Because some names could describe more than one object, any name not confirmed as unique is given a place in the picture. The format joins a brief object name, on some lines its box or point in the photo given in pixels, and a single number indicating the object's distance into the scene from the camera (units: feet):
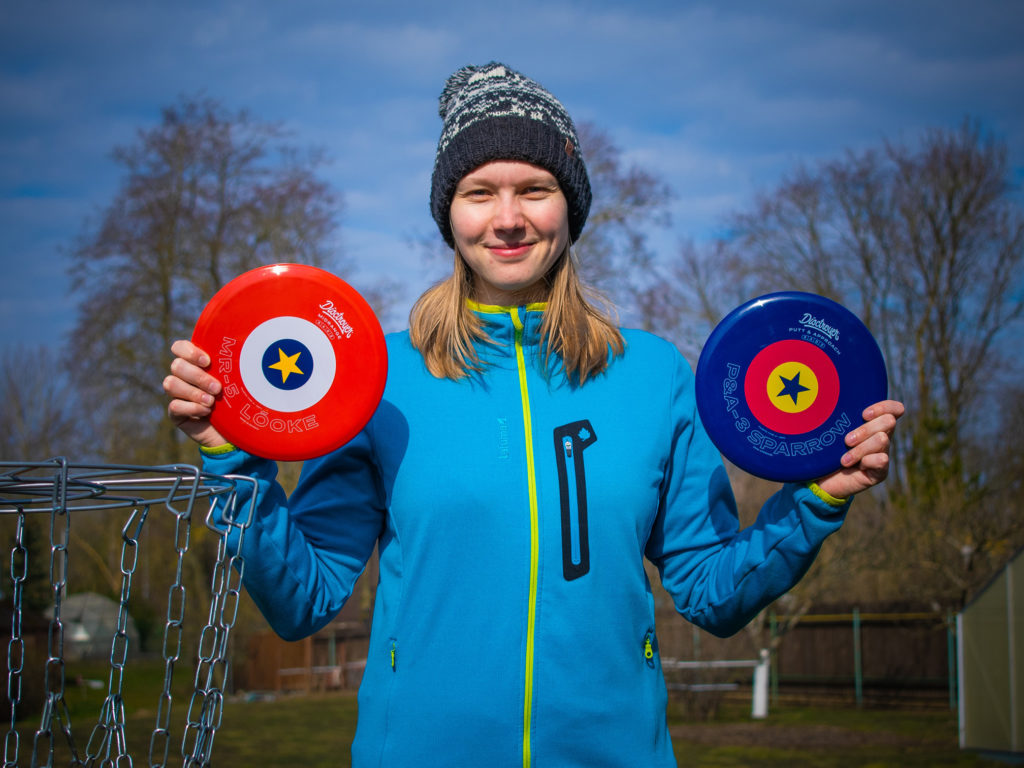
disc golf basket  5.62
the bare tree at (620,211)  65.00
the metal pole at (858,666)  60.90
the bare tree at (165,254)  65.92
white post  53.11
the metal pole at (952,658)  56.26
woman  6.48
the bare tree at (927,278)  74.18
